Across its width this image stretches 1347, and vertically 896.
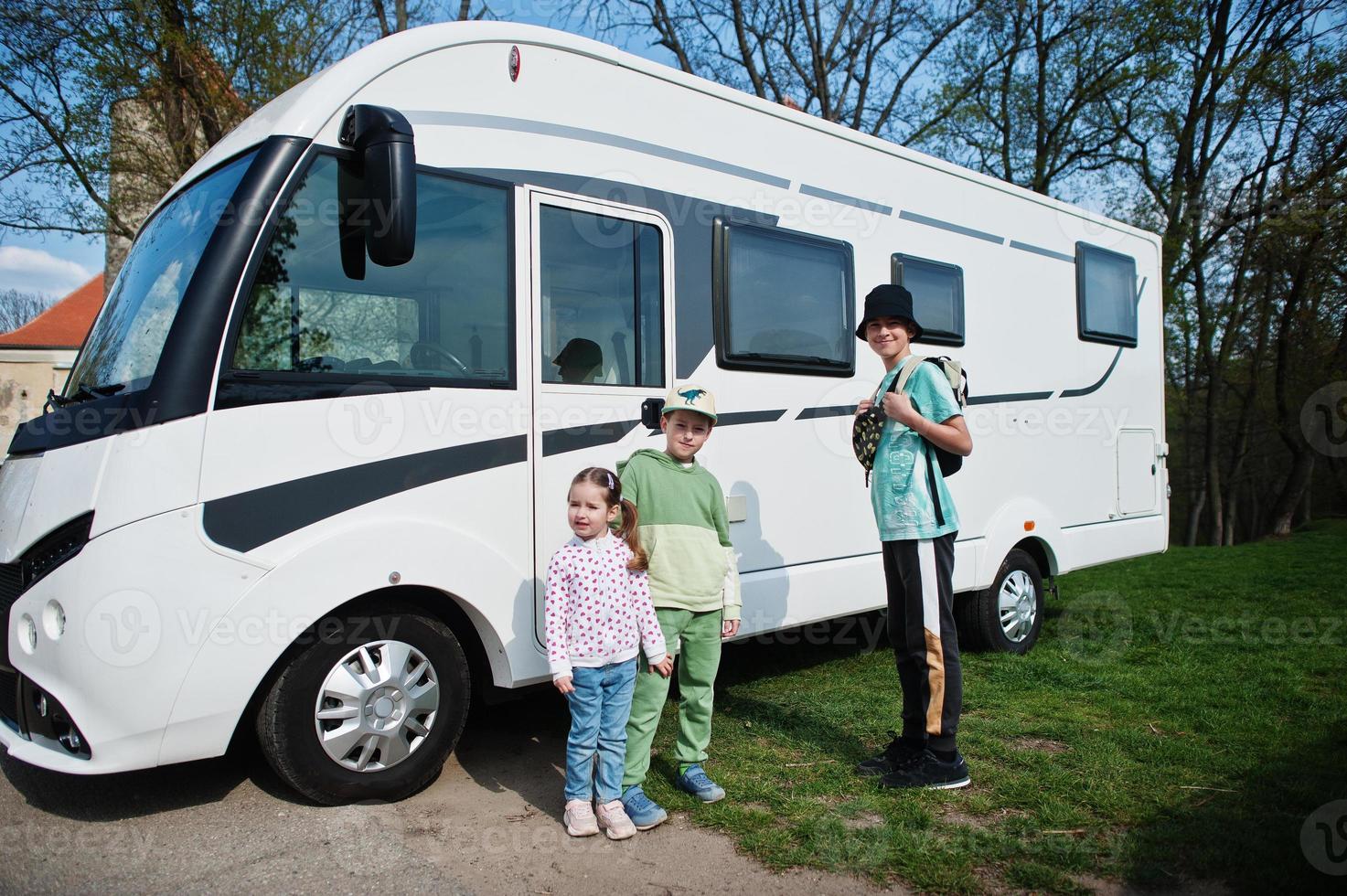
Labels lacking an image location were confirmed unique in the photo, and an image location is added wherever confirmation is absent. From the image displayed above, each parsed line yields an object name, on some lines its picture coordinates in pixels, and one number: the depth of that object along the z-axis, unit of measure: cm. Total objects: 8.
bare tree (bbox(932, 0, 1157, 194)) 2070
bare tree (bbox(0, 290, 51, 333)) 3231
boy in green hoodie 360
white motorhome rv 316
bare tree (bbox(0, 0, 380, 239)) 1005
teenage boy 377
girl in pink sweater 336
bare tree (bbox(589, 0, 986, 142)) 2161
